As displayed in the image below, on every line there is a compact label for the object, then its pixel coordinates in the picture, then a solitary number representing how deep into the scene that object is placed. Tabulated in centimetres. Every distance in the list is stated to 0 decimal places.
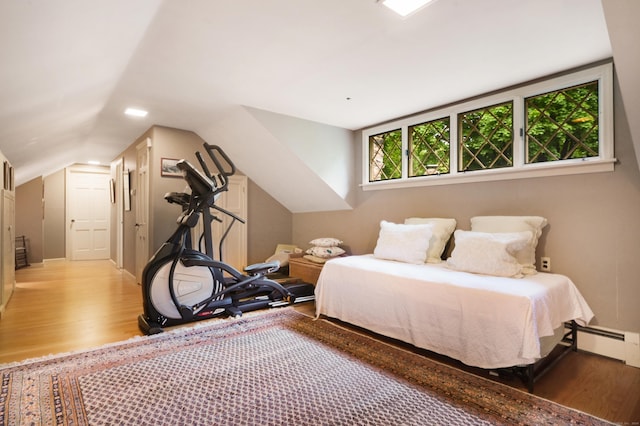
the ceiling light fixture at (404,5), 185
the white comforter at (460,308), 194
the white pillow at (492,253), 246
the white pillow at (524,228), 261
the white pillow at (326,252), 427
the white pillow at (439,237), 326
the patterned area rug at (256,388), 164
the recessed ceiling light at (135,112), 382
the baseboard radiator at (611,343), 231
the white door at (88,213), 771
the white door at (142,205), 466
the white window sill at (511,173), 251
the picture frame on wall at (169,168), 448
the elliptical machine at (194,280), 288
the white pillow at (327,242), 443
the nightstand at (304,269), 414
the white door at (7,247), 333
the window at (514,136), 257
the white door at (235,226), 511
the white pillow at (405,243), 316
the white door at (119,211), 626
